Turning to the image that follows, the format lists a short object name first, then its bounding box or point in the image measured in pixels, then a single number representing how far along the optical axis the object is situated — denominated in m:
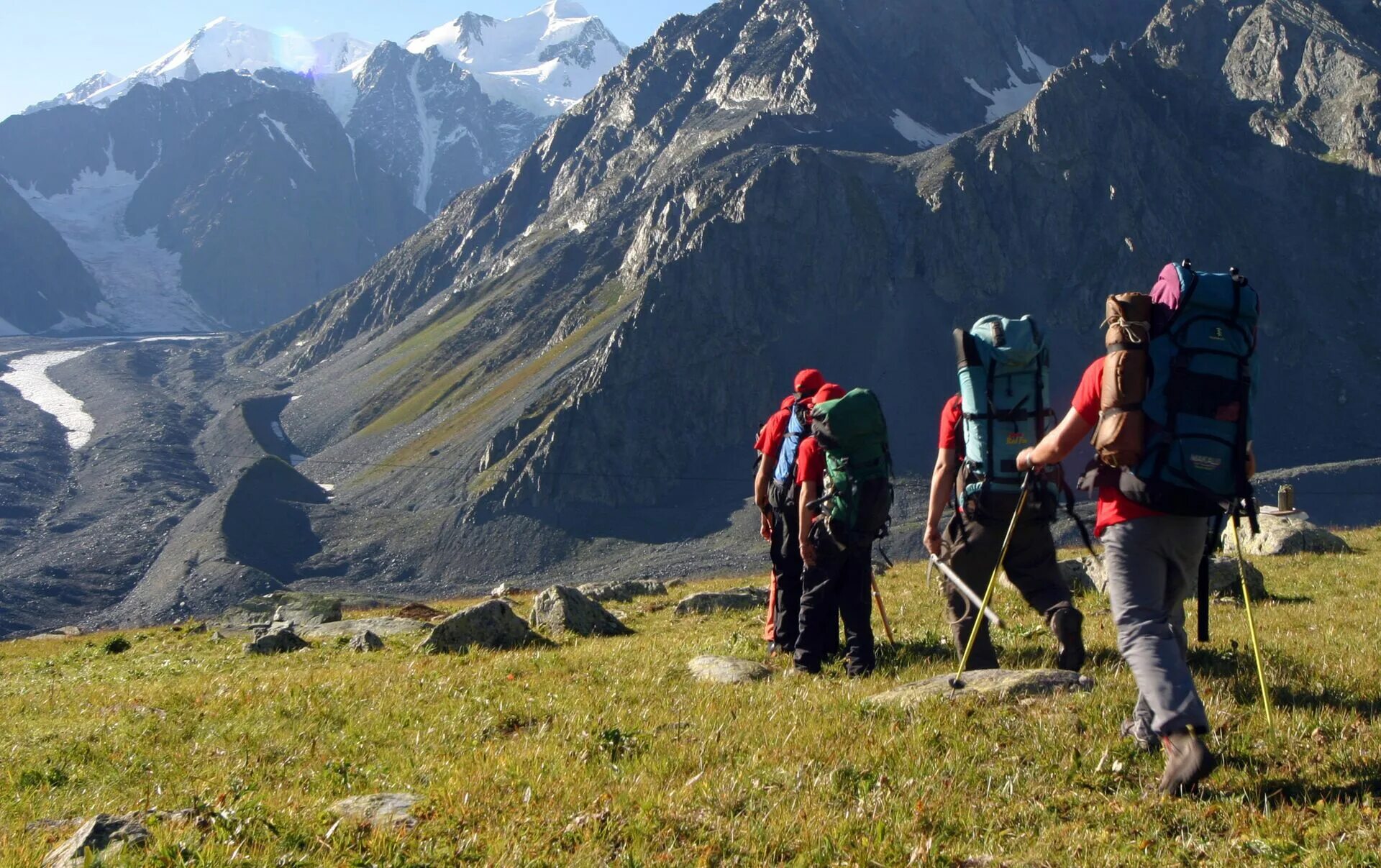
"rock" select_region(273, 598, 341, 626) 24.61
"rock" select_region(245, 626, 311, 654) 17.23
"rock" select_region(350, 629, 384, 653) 16.42
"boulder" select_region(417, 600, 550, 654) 14.66
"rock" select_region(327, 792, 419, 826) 5.74
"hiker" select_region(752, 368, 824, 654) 11.79
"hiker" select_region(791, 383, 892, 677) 10.00
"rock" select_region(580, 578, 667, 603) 24.95
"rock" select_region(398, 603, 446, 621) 24.52
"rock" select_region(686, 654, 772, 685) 9.97
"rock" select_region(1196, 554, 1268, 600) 13.67
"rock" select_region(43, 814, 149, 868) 5.14
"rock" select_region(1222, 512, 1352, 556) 20.28
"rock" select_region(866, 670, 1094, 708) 7.63
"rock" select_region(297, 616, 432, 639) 19.27
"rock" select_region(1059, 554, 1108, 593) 15.11
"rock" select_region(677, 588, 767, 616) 19.16
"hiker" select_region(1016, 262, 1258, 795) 6.00
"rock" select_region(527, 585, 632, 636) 16.84
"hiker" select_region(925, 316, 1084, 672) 9.32
